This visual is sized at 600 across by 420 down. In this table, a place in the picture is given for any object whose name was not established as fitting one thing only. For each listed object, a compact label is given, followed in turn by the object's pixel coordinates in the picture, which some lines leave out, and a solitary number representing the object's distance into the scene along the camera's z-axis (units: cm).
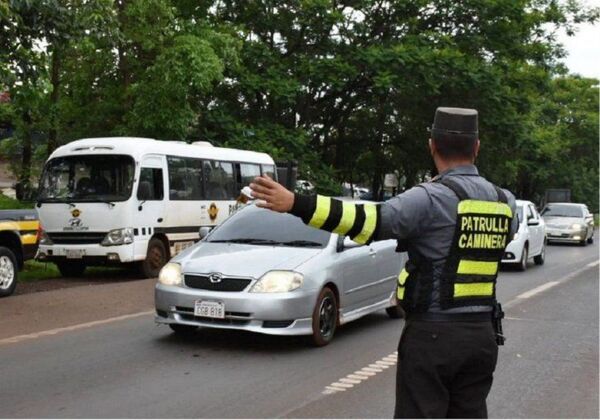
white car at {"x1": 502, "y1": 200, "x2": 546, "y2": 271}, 1667
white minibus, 1381
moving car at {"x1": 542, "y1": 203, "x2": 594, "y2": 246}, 2778
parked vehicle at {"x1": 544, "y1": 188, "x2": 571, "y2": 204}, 5328
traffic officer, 308
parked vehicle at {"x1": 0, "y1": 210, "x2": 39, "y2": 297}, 1100
